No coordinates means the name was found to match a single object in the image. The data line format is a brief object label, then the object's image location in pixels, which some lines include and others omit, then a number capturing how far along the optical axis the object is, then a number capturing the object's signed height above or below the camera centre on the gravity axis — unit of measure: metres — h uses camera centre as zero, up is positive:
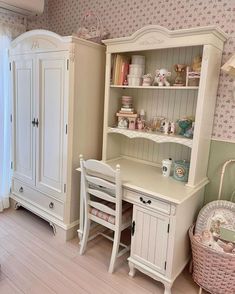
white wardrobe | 2.22 -0.17
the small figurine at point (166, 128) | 2.23 -0.22
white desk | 1.75 -0.87
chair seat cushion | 2.06 -0.95
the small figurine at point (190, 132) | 2.06 -0.23
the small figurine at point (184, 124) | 2.11 -0.17
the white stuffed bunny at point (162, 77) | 2.11 +0.21
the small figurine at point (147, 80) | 2.18 +0.18
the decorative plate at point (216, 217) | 1.89 -0.84
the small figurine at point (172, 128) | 2.22 -0.22
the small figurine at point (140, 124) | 2.38 -0.22
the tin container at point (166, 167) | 2.14 -0.54
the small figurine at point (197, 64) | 1.92 +0.30
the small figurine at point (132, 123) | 2.40 -0.22
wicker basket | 1.72 -1.14
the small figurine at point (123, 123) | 2.42 -0.22
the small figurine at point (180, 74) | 2.08 +0.24
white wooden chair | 1.95 -0.84
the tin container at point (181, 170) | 2.04 -0.54
